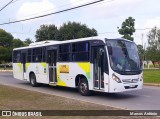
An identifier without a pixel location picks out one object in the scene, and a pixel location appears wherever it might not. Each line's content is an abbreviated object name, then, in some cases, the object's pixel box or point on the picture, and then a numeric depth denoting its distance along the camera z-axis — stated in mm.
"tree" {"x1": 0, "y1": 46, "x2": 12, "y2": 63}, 46686
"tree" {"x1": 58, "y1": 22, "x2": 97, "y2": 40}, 44833
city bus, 9807
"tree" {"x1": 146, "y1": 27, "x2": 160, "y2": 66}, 42405
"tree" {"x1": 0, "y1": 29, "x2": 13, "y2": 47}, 50474
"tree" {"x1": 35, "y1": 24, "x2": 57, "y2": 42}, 47332
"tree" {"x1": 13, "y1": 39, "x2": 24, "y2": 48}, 51117
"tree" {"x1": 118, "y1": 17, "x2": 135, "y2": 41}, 36614
